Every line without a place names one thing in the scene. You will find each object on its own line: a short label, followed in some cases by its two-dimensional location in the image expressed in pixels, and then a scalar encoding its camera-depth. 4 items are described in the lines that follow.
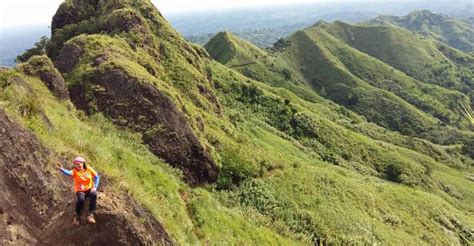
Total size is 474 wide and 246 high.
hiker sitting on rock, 13.61
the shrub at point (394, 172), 98.25
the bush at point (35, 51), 57.85
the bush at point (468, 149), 179.25
